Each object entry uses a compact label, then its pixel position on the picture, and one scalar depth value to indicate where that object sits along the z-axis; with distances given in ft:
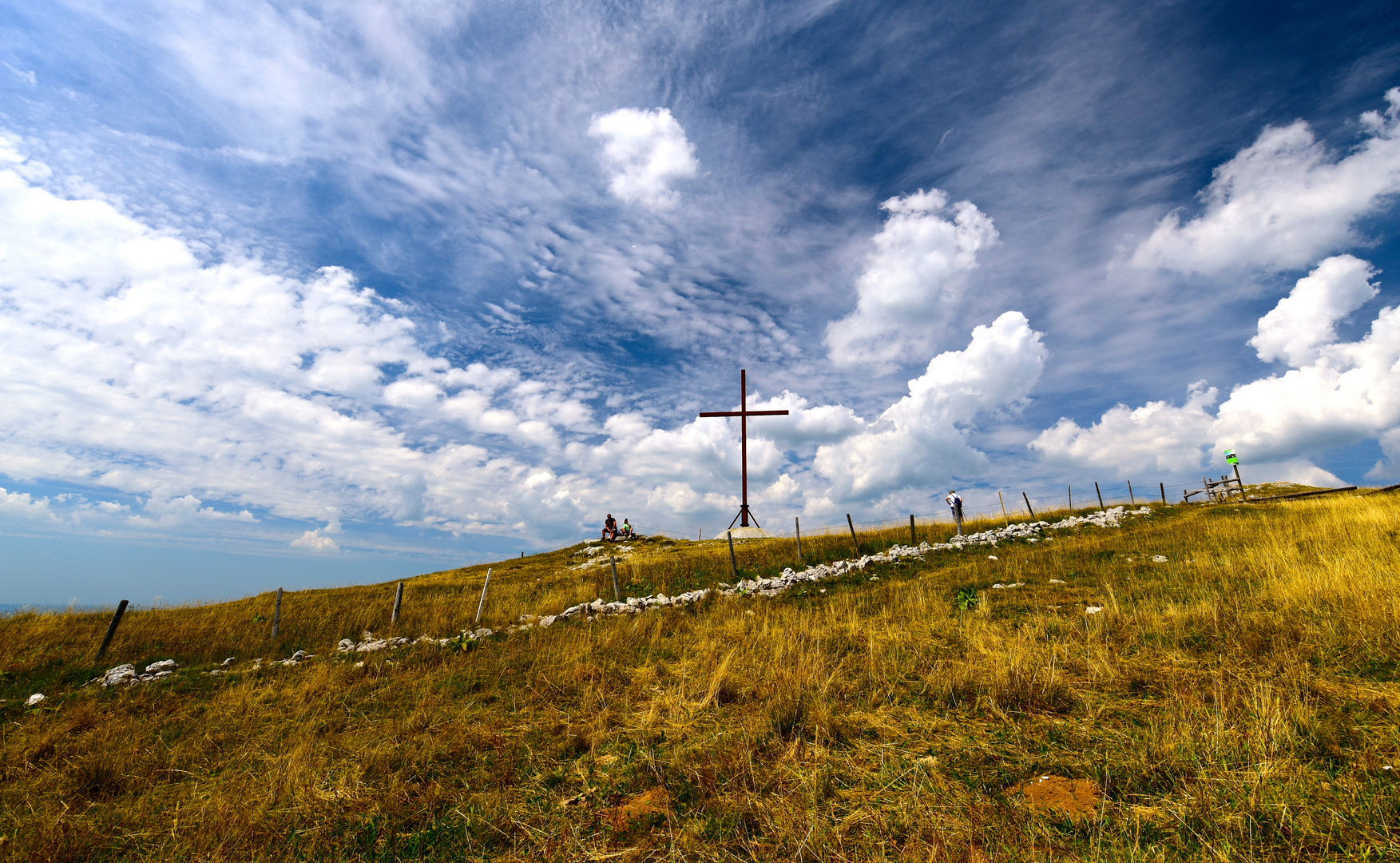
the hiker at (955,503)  91.75
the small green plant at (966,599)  40.65
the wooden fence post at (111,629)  45.52
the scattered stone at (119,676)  38.22
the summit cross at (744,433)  101.76
